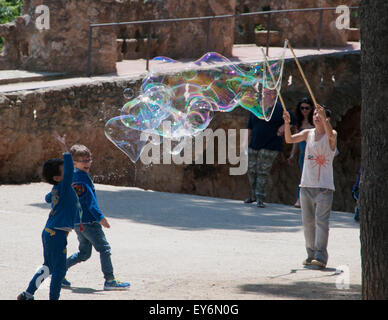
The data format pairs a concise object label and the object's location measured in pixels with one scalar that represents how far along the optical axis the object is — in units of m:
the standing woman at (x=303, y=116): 20.56
